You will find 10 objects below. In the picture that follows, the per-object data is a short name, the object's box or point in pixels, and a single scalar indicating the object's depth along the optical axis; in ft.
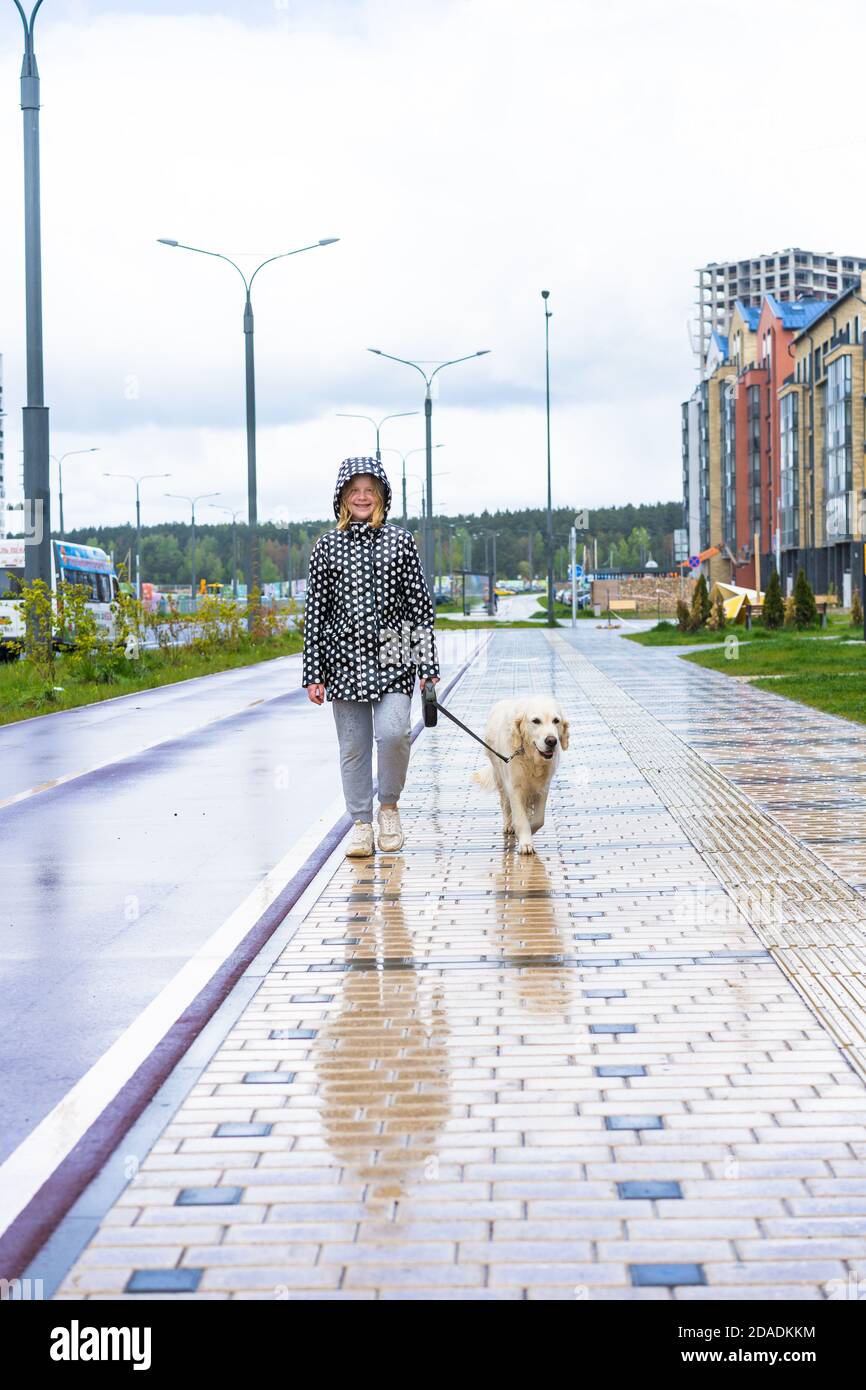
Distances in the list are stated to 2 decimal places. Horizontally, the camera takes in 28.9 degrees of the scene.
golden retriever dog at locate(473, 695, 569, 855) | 27.73
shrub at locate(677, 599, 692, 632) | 158.30
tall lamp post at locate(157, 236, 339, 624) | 120.88
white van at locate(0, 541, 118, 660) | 113.60
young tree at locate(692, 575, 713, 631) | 156.88
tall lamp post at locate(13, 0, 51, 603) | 71.15
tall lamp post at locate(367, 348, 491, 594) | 169.58
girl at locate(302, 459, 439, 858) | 28.14
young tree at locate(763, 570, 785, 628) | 138.45
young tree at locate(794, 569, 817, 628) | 135.64
